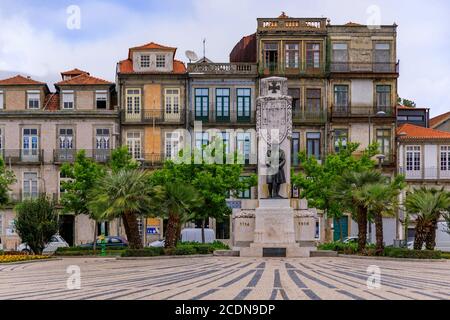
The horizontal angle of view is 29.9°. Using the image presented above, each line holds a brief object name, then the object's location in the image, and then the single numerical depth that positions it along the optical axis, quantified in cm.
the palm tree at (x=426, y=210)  4100
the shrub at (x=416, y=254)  4009
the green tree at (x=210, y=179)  5719
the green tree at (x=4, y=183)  5409
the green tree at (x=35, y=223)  4888
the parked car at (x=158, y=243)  5742
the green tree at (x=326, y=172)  5769
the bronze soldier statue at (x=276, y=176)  4350
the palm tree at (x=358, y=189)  4325
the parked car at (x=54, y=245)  5853
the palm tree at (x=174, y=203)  4262
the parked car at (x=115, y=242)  5778
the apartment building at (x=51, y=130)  7006
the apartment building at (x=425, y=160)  7150
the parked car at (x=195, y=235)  6188
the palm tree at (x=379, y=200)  4162
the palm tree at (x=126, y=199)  4122
